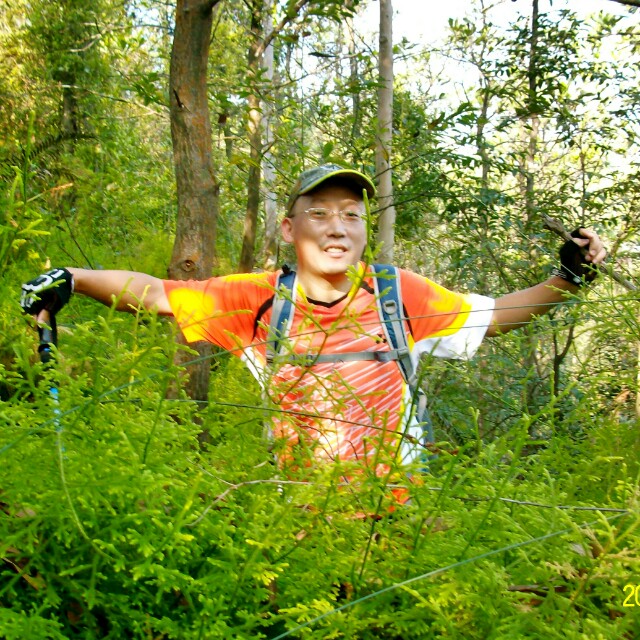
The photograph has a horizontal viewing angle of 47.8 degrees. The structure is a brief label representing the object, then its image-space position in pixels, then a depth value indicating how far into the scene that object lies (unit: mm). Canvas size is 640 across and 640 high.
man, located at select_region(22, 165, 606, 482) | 2084
